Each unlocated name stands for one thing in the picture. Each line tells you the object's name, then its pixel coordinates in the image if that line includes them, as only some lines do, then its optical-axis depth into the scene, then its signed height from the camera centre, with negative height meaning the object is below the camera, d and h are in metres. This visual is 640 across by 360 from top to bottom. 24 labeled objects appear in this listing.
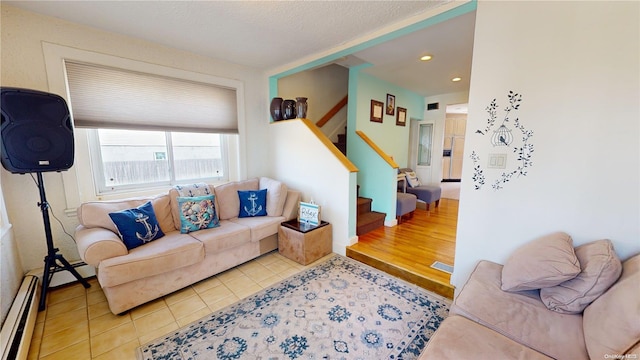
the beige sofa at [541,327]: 0.97 -0.87
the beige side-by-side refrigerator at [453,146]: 8.27 +0.05
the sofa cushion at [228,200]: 2.91 -0.64
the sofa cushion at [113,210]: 2.12 -0.59
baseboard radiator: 1.37 -1.13
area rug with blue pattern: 1.56 -1.31
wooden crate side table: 2.66 -1.08
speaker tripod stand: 1.93 -0.93
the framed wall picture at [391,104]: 4.52 +0.83
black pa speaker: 1.67 +0.12
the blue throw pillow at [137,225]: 2.07 -0.69
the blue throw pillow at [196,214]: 2.49 -0.70
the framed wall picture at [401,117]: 4.89 +0.63
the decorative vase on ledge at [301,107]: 3.30 +0.56
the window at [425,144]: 5.80 +0.08
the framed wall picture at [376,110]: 4.16 +0.66
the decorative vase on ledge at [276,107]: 3.48 +0.58
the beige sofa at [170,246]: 1.83 -0.87
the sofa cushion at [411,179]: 4.69 -0.63
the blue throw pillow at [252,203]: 3.00 -0.70
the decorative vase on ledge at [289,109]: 3.41 +0.55
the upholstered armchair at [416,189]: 4.51 -0.79
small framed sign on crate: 2.85 -0.80
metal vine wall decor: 1.66 +0.05
